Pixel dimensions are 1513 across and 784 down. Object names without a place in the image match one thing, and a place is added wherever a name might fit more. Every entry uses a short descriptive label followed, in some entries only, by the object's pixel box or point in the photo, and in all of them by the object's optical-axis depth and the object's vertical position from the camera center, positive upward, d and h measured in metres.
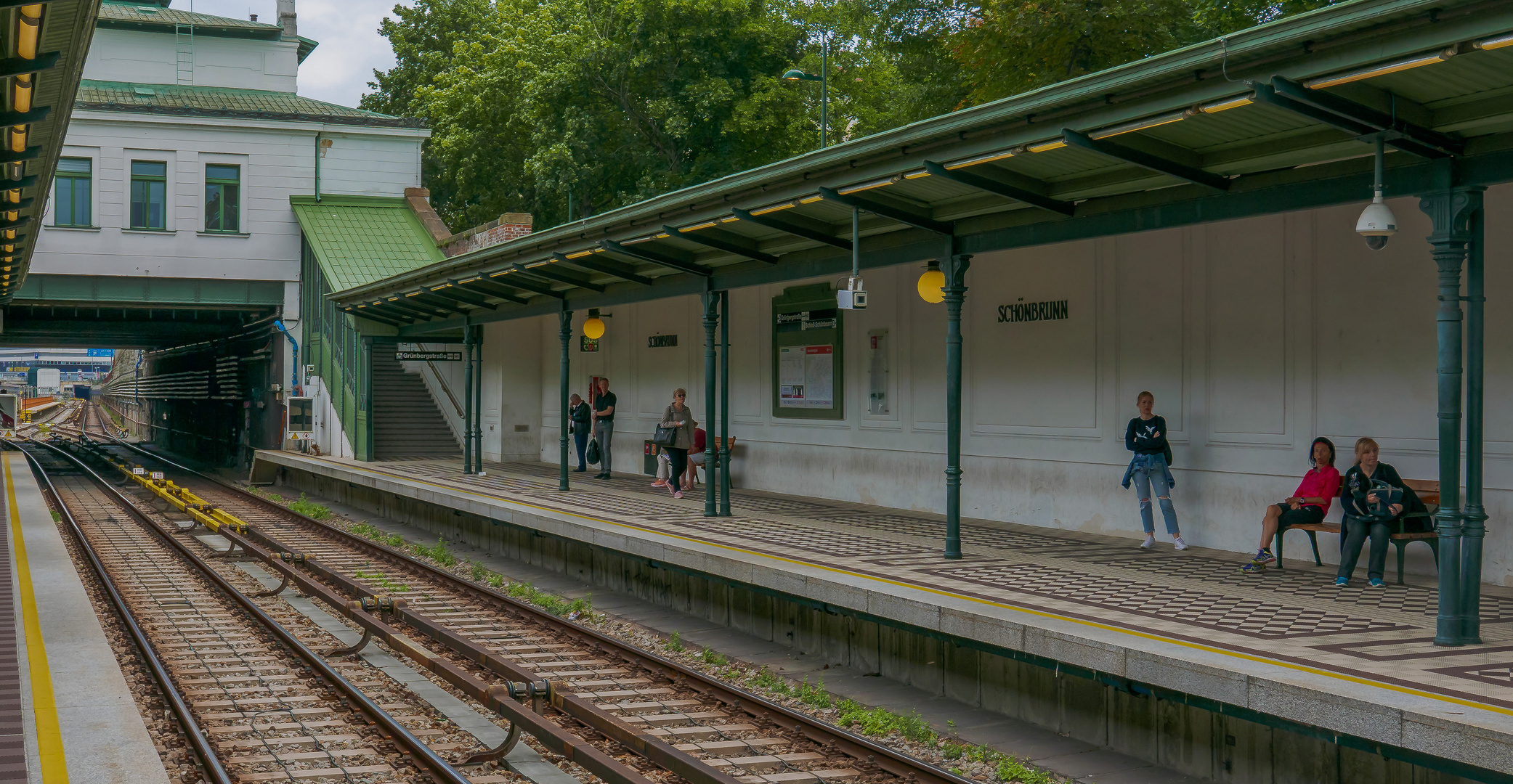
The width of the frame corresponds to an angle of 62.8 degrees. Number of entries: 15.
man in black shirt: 19.45 -0.14
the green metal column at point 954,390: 10.25 +0.21
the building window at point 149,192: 31.98 +5.62
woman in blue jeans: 10.38 -0.31
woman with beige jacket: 16.34 -0.21
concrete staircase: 27.36 -0.21
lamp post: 24.02 +6.64
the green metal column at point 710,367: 13.96 +0.53
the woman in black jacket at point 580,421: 20.06 -0.14
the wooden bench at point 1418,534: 8.41 -0.78
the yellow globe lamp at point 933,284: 11.05 +1.18
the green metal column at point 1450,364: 6.77 +0.30
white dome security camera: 6.73 +1.07
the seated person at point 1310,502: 9.12 -0.62
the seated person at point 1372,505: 8.44 -0.60
